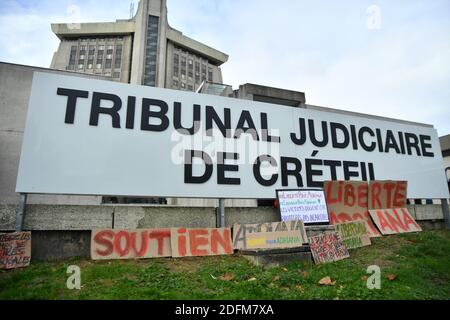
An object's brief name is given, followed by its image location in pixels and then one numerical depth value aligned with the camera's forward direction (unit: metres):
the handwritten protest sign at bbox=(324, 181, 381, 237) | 8.11
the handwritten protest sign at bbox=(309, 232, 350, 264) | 6.05
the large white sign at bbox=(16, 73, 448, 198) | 6.73
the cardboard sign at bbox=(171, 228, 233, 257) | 6.45
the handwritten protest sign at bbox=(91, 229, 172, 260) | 6.12
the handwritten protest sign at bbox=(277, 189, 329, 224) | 7.36
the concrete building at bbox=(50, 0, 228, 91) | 75.12
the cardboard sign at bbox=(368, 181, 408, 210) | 8.73
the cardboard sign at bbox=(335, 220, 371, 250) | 7.02
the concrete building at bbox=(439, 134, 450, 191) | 22.12
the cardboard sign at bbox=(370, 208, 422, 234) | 8.39
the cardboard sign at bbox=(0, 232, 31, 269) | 5.51
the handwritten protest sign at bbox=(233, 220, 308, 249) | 6.38
